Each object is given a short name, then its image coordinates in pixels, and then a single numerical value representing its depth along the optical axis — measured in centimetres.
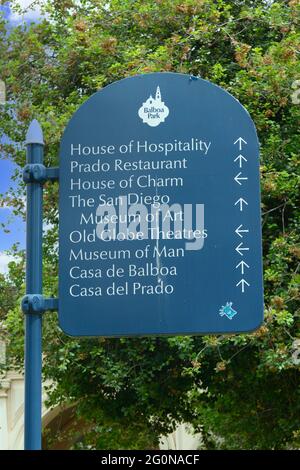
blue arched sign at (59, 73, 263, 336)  455
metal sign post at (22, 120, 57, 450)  462
